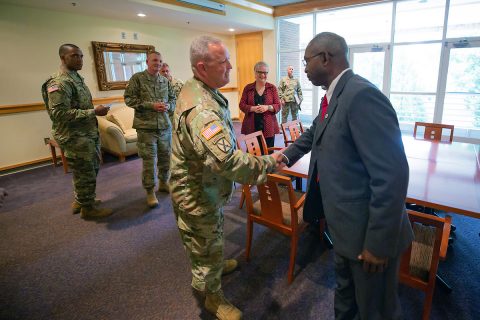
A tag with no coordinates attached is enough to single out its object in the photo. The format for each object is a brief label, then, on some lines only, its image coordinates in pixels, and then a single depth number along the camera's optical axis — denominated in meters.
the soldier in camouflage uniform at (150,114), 2.90
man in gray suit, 0.91
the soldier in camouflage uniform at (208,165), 1.16
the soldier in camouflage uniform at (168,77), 3.42
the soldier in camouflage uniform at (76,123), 2.44
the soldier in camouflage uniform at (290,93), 5.50
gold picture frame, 5.02
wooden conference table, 1.42
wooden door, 7.37
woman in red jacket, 3.29
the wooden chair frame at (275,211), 1.67
